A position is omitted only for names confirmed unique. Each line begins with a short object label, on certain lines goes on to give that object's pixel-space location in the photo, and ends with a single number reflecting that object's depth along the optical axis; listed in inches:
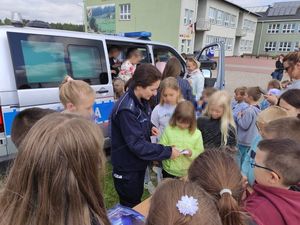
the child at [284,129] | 78.5
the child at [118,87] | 161.9
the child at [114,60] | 187.3
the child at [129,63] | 180.5
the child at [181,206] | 40.9
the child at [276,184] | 53.2
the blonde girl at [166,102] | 125.2
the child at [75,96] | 88.5
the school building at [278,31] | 2091.7
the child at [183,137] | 101.3
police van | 114.1
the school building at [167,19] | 1130.0
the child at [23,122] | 65.8
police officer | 83.5
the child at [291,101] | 103.4
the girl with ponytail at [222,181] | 48.1
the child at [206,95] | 146.5
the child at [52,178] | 35.9
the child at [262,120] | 92.1
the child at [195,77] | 205.2
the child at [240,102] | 150.3
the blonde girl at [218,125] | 114.7
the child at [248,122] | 137.1
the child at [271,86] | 180.7
